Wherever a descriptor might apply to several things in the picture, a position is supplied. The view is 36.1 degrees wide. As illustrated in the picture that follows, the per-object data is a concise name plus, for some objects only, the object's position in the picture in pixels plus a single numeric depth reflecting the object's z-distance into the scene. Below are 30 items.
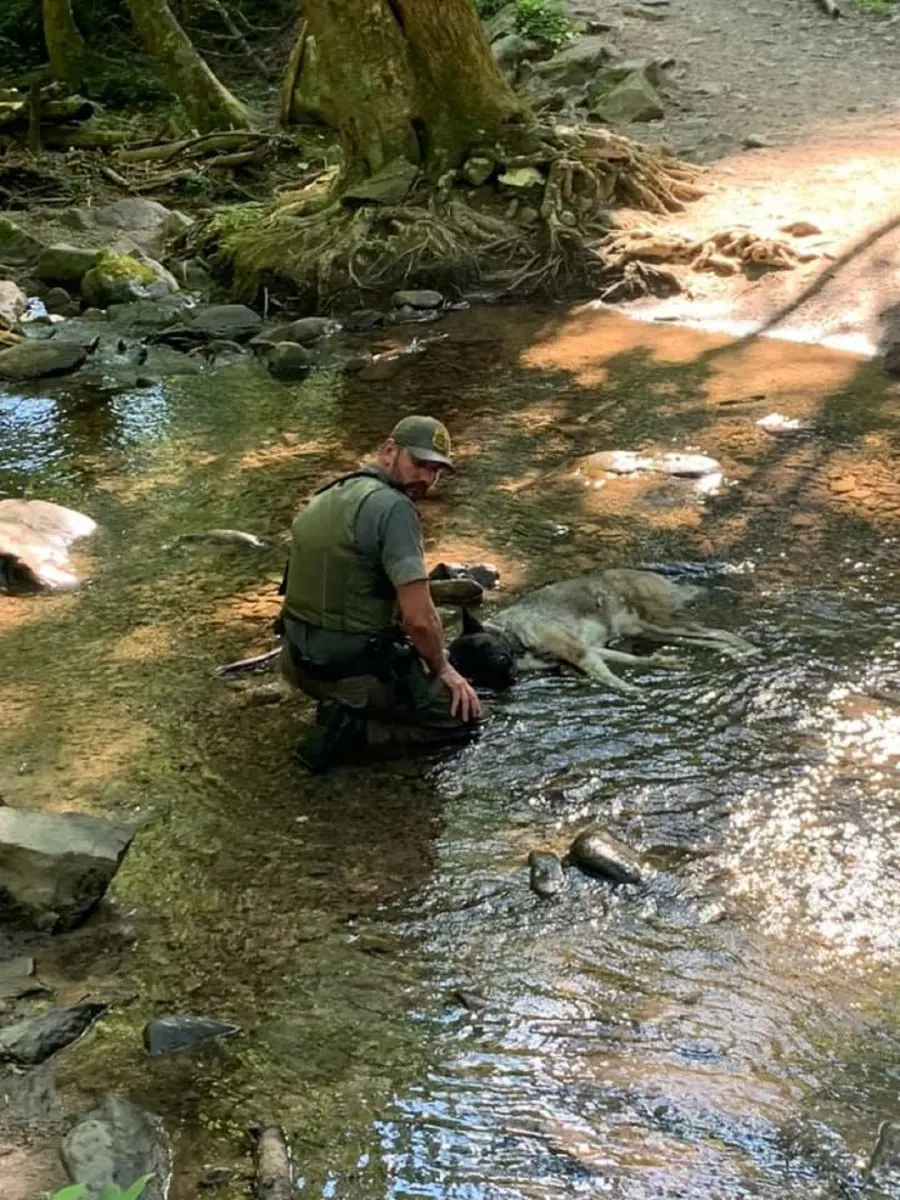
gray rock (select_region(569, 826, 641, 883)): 4.96
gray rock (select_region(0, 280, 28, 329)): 13.53
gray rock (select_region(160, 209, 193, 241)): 16.83
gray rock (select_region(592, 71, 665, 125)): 16.92
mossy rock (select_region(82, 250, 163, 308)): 14.62
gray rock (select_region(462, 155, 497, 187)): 14.52
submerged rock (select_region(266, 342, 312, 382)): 12.13
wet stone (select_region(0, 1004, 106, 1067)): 4.15
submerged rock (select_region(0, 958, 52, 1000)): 4.47
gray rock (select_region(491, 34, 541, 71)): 18.98
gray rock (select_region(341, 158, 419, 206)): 14.49
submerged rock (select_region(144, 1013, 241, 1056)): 4.22
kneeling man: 5.51
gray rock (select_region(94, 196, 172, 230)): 17.11
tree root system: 14.05
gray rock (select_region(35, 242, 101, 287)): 15.23
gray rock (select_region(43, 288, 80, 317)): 14.52
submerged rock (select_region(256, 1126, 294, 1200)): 3.63
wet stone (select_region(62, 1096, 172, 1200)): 3.62
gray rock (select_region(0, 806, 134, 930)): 4.77
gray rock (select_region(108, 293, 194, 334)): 13.77
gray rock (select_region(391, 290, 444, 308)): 13.82
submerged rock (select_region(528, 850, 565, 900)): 4.93
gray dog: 6.36
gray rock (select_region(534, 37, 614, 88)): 18.19
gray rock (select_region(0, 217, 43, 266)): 16.11
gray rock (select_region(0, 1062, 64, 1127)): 3.91
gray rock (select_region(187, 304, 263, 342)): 13.38
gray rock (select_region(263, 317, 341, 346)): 13.19
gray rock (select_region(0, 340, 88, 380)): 12.21
